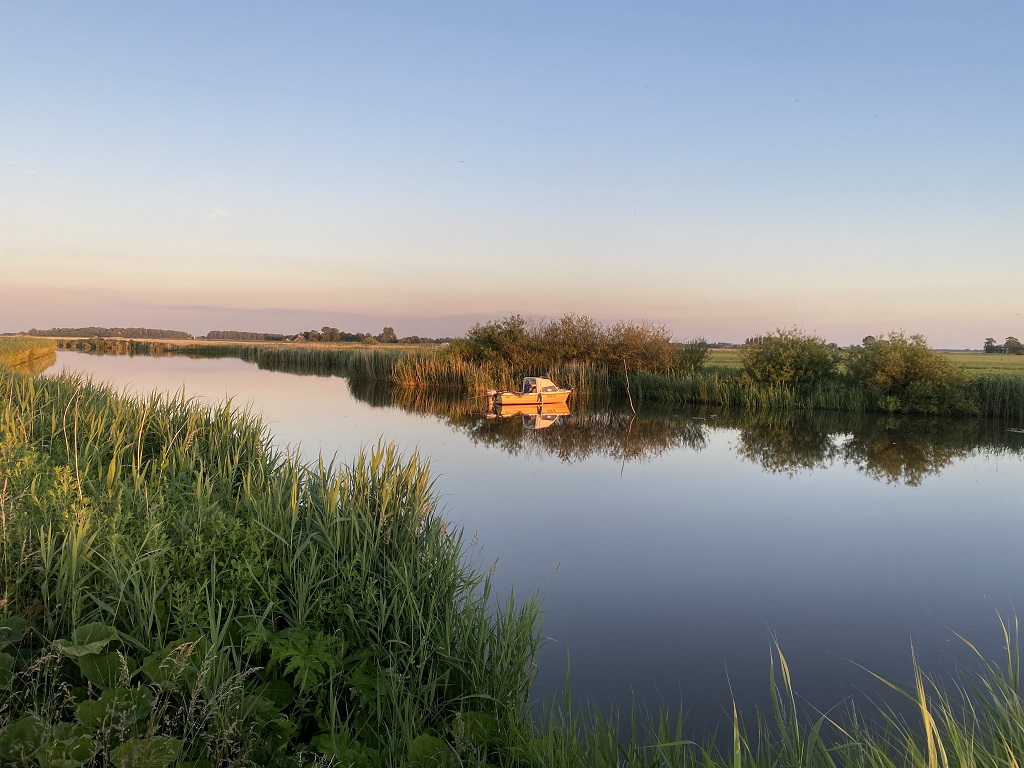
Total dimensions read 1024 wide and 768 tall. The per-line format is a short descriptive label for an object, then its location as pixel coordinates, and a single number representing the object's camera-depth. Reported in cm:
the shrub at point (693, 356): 3621
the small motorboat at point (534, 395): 2873
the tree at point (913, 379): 2619
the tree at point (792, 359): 2956
